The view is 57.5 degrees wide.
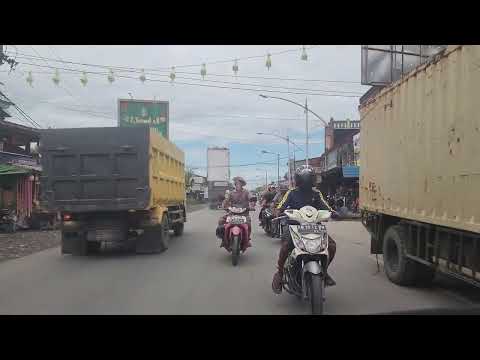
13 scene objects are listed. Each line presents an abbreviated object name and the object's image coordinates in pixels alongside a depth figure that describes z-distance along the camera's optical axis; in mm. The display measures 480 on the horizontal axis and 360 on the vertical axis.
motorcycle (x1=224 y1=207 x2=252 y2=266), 8516
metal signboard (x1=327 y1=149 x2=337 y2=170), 38334
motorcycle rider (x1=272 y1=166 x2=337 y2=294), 5605
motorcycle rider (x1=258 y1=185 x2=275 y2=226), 13922
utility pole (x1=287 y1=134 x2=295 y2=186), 38416
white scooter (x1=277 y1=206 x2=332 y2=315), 4773
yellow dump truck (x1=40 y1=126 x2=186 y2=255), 8906
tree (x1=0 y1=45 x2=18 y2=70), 11720
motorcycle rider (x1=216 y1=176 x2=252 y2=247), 9320
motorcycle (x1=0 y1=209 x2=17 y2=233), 15078
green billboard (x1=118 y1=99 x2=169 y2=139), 24266
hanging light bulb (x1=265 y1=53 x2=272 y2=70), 12828
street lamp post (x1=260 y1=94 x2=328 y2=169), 23694
